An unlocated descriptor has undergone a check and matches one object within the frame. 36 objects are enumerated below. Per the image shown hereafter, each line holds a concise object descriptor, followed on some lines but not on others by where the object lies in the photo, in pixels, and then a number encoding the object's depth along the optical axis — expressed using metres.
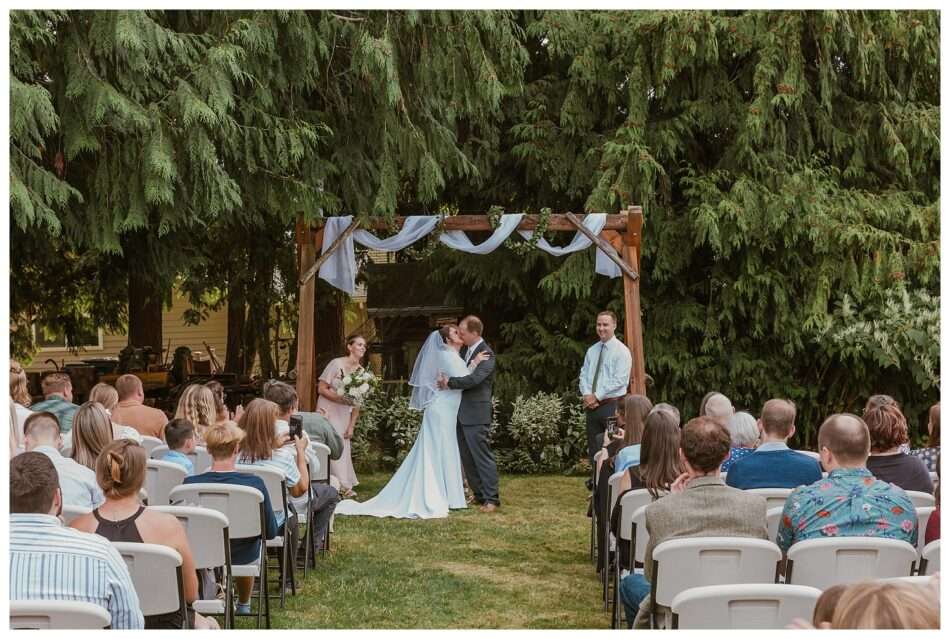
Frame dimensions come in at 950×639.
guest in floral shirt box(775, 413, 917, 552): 4.83
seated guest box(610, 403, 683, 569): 5.96
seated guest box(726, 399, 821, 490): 6.17
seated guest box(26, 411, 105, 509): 5.94
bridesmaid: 10.84
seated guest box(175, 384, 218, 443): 7.80
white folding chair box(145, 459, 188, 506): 6.62
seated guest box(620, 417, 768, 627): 4.81
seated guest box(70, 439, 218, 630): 4.71
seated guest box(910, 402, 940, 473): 6.71
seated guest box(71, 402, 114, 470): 6.55
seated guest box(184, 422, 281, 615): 6.16
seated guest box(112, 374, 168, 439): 8.58
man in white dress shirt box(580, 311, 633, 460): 11.14
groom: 10.68
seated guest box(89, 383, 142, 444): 7.95
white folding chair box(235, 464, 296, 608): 6.61
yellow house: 30.64
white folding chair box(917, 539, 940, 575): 4.63
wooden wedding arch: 11.88
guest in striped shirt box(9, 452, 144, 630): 3.92
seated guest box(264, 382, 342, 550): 7.80
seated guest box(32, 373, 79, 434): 8.35
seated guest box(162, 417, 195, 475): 6.86
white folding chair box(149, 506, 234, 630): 5.41
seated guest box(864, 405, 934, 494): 6.05
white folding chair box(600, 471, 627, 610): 6.74
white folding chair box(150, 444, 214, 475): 7.67
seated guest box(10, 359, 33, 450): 7.76
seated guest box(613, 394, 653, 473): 7.30
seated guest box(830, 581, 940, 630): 2.40
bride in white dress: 10.56
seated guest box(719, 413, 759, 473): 7.16
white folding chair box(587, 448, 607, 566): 8.06
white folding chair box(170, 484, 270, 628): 6.03
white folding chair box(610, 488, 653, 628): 5.99
